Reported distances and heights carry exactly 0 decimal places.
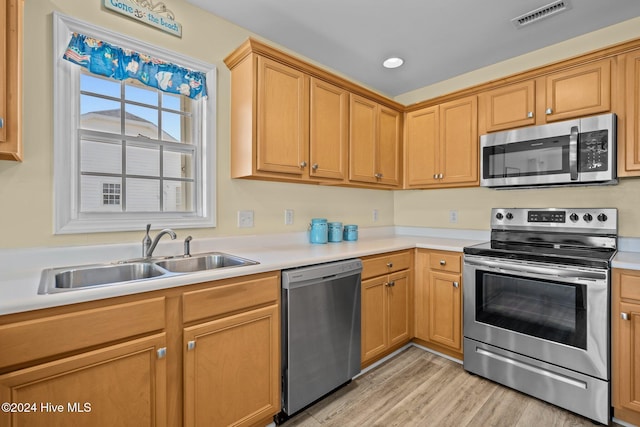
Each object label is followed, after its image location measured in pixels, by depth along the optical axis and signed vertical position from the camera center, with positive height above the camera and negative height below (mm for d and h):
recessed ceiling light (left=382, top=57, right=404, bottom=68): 2662 +1354
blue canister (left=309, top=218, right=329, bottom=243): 2564 -160
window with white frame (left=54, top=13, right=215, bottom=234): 1607 +405
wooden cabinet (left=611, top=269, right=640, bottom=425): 1662 -738
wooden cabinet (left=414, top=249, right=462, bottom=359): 2400 -731
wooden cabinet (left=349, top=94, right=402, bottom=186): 2625 +652
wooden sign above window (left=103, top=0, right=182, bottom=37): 1737 +1209
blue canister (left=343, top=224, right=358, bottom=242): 2844 -189
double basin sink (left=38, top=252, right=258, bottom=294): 1413 -294
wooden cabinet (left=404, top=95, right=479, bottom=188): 2660 +634
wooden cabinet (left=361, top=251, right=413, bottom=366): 2223 -717
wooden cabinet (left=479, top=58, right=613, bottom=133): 2041 +853
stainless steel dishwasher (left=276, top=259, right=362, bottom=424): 1701 -717
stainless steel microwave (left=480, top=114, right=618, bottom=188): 1987 +422
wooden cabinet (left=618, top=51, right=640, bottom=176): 1915 +607
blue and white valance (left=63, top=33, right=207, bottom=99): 1615 +873
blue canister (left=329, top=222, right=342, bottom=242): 2681 -169
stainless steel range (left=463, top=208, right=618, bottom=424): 1750 -628
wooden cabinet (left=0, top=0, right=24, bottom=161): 1190 +558
